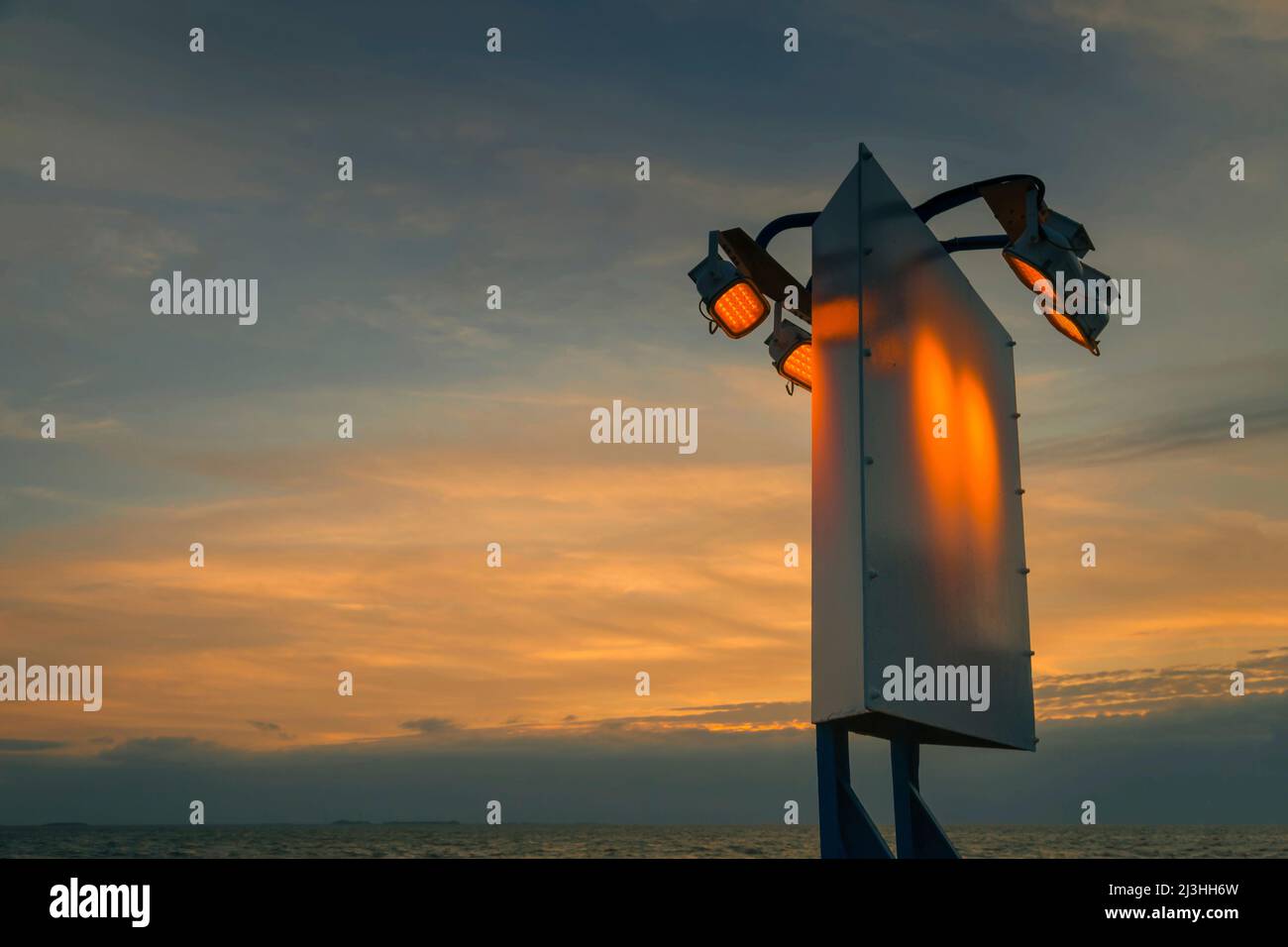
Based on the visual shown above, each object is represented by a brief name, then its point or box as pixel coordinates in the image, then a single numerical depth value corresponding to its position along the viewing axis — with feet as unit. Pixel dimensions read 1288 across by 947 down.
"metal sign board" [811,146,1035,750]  19.76
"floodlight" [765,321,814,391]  26.25
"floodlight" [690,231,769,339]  23.59
